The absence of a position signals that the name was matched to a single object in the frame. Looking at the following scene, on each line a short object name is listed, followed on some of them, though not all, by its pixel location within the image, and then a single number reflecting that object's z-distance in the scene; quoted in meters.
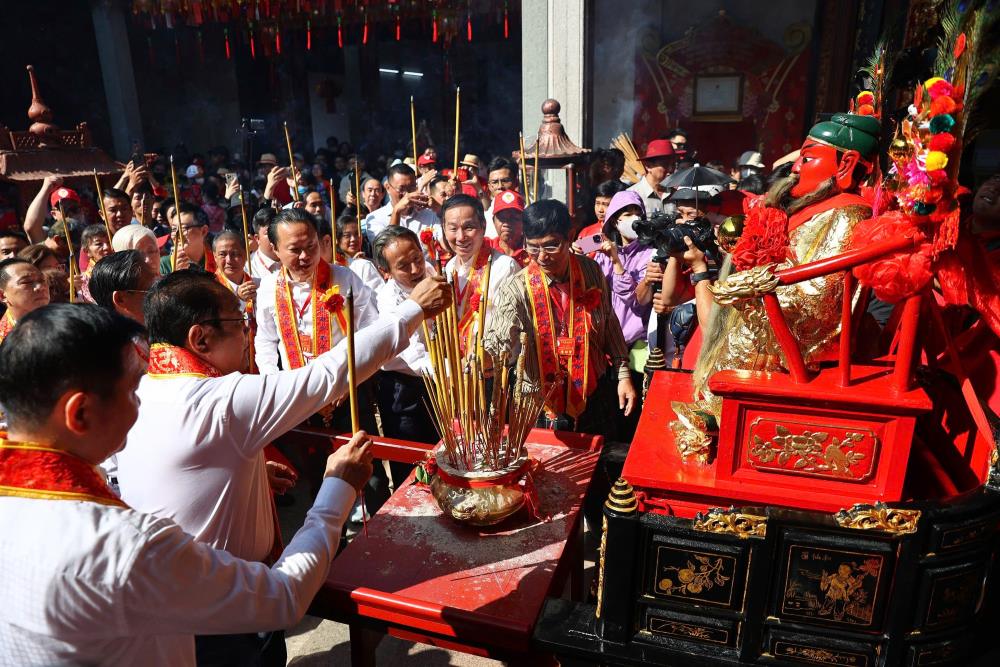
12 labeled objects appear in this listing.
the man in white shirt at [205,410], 1.43
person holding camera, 2.18
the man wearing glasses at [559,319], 2.63
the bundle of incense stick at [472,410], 1.95
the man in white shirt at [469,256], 3.01
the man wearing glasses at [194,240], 3.92
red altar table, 1.58
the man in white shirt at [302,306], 2.96
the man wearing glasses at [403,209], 4.57
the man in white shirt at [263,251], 3.94
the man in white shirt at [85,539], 0.96
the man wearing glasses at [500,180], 4.88
